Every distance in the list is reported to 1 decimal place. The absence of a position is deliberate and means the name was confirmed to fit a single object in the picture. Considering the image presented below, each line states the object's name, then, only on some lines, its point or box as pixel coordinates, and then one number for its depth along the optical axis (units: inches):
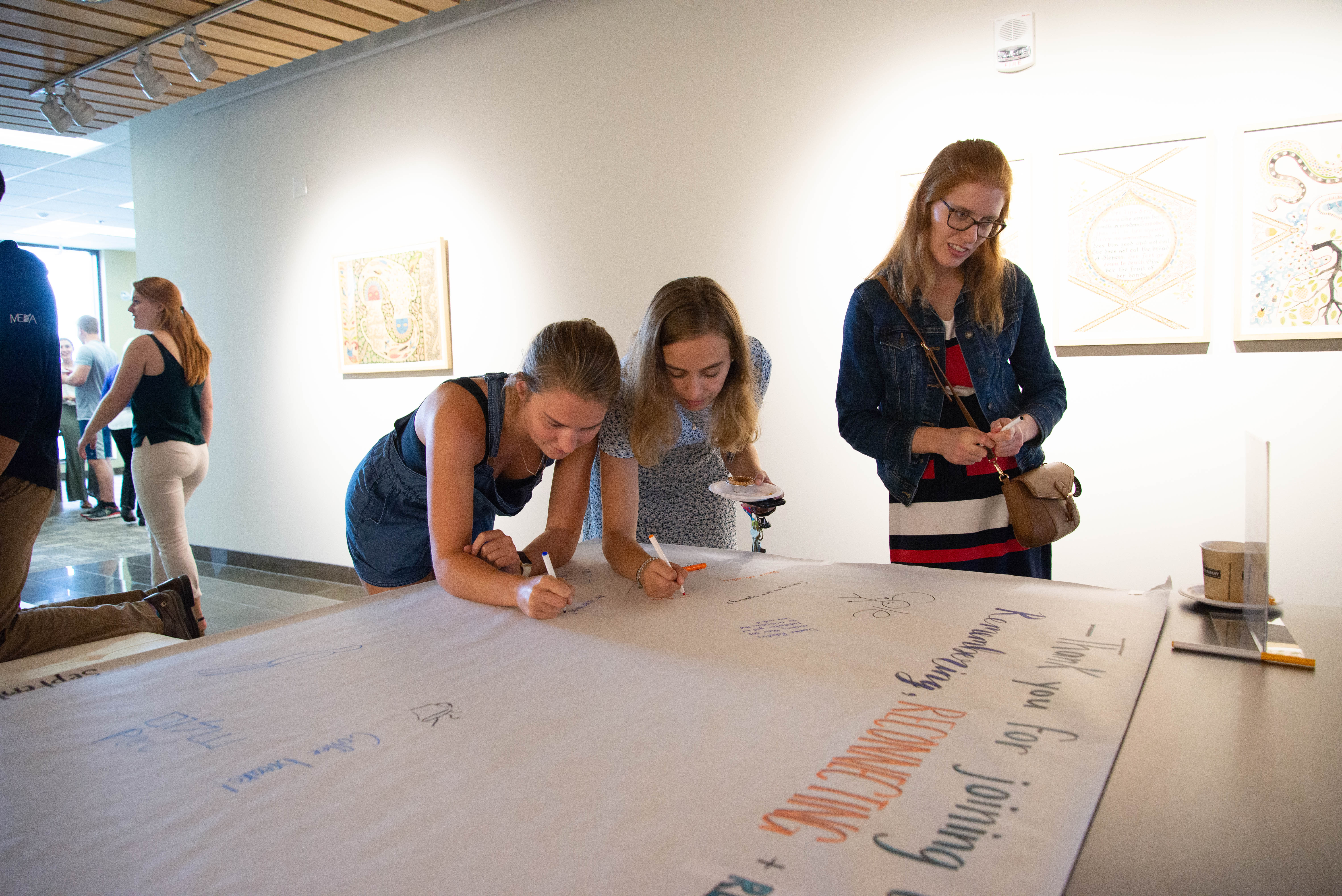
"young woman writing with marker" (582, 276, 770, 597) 66.1
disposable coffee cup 51.3
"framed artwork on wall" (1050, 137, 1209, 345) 104.6
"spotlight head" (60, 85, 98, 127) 189.3
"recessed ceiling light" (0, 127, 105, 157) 269.6
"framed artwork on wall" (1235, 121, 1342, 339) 97.3
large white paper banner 25.1
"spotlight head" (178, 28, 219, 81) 160.7
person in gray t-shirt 306.2
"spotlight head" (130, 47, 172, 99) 170.2
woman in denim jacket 70.3
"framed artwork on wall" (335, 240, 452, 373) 182.1
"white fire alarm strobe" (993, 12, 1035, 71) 112.3
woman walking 144.1
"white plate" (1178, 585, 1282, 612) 51.6
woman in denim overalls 59.0
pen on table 42.3
